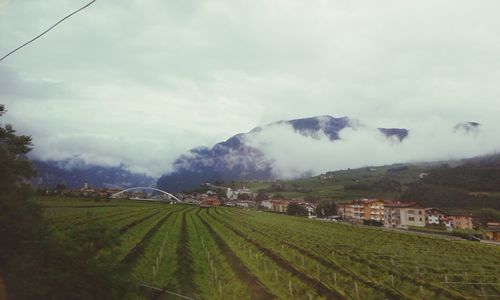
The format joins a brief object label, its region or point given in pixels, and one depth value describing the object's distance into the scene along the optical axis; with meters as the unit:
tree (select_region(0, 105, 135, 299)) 11.73
